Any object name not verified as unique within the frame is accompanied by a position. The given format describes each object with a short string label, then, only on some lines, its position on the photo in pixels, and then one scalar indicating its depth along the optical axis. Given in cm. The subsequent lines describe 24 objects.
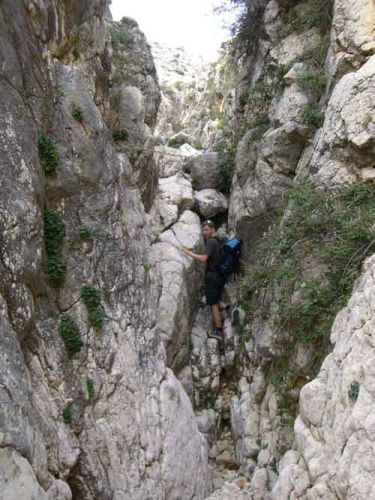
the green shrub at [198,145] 2192
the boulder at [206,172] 1597
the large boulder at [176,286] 1169
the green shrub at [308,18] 1291
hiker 1290
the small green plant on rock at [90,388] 841
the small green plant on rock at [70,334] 829
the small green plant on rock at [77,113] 966
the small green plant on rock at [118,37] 1448
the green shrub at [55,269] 829
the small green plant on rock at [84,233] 918
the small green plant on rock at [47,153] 852
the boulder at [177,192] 1484
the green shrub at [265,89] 1334
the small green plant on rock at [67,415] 775
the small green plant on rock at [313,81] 1184
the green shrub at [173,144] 2138
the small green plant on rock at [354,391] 683
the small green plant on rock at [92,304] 895
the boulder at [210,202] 1511
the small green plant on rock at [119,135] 1238
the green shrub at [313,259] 852
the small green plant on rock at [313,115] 1151
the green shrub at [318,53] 1242
